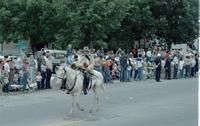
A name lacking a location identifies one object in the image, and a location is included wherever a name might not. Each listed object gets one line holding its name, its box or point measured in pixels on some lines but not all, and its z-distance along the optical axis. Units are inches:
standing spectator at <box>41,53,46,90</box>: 917.8
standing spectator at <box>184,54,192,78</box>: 1315.2
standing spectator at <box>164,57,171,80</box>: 1227.9
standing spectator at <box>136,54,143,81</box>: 1171.9
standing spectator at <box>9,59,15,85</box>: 866.8
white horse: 565.0
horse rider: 597.0
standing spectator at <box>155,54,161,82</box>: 1151.8
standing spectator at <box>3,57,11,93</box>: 838.1
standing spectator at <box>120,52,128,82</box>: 1122.0
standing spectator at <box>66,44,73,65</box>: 965.3
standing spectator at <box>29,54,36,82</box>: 912.2
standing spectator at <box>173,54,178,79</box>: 1271.7
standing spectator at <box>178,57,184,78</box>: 1298.0
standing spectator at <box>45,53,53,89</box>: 925.2
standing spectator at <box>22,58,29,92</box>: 879.1
